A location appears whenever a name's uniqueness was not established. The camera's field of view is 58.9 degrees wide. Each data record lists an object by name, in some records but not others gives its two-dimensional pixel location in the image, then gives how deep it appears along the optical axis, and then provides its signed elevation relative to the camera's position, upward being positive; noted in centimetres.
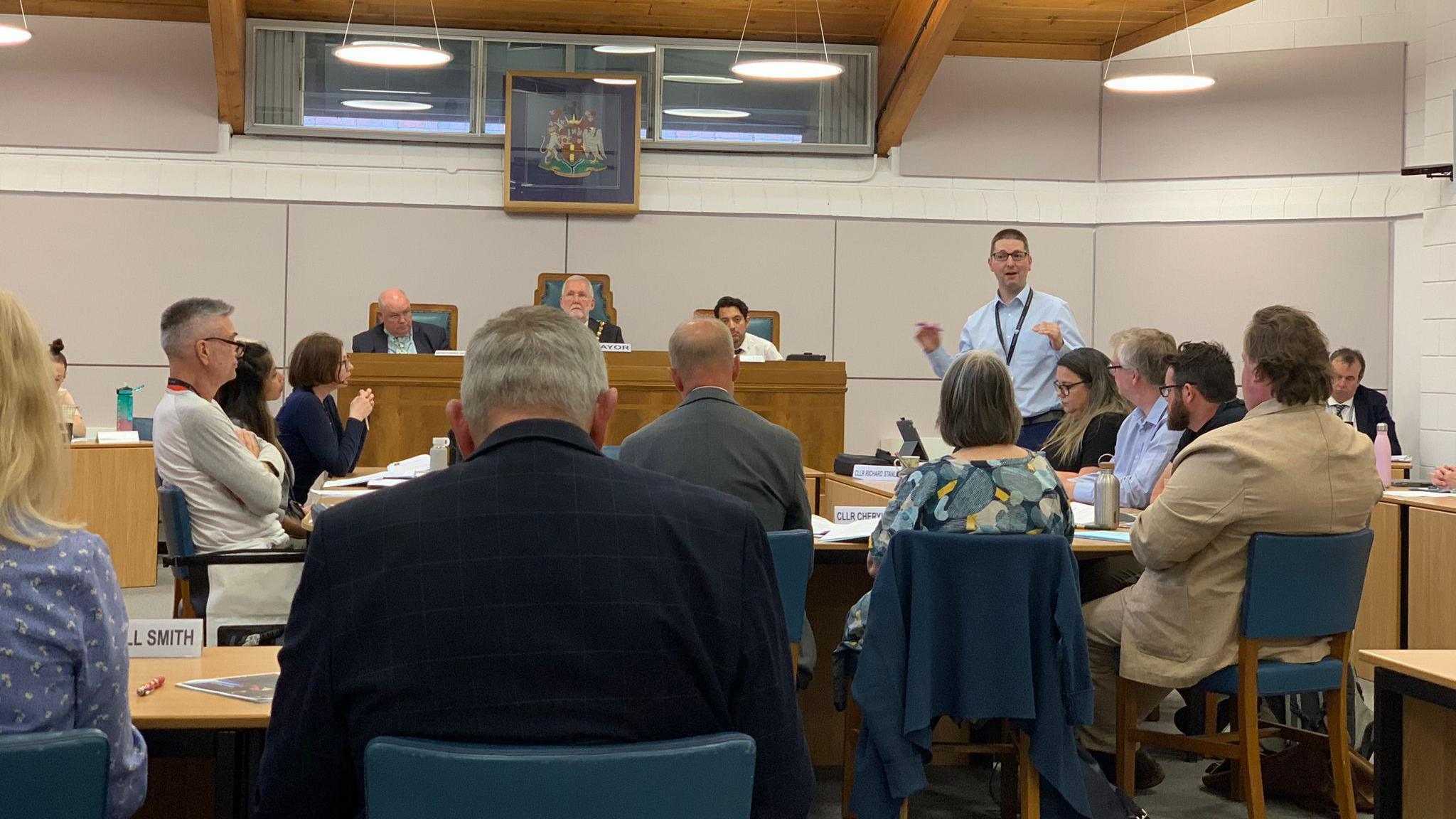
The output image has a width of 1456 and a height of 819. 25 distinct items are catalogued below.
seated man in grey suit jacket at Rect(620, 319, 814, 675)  338 -11
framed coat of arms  914 +191
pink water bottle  550 -12
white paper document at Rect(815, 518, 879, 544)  377 -34
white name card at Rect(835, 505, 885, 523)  421 -32
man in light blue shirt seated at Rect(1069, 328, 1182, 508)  428 +2
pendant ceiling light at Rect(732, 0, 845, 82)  769 +208
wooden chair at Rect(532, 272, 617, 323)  873 +82
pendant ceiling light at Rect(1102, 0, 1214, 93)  774 +205
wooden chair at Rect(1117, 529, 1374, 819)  316 -50
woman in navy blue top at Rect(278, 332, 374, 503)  471 -5
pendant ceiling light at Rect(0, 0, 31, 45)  741 +209
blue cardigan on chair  289 -51
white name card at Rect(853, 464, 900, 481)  514 -23
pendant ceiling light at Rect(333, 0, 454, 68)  750 +207
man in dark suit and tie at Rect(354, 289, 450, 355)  799 +47
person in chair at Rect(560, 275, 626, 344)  766 +66
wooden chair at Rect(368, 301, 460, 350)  855 +60
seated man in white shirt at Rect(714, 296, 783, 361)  799 +56
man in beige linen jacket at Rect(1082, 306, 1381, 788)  317 -19
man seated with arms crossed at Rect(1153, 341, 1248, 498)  395 +10
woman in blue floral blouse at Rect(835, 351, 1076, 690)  300 -14
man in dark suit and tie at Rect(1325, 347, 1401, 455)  744 +17
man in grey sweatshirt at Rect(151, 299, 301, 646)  362 -12
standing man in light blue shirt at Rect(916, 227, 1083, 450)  633 +43
